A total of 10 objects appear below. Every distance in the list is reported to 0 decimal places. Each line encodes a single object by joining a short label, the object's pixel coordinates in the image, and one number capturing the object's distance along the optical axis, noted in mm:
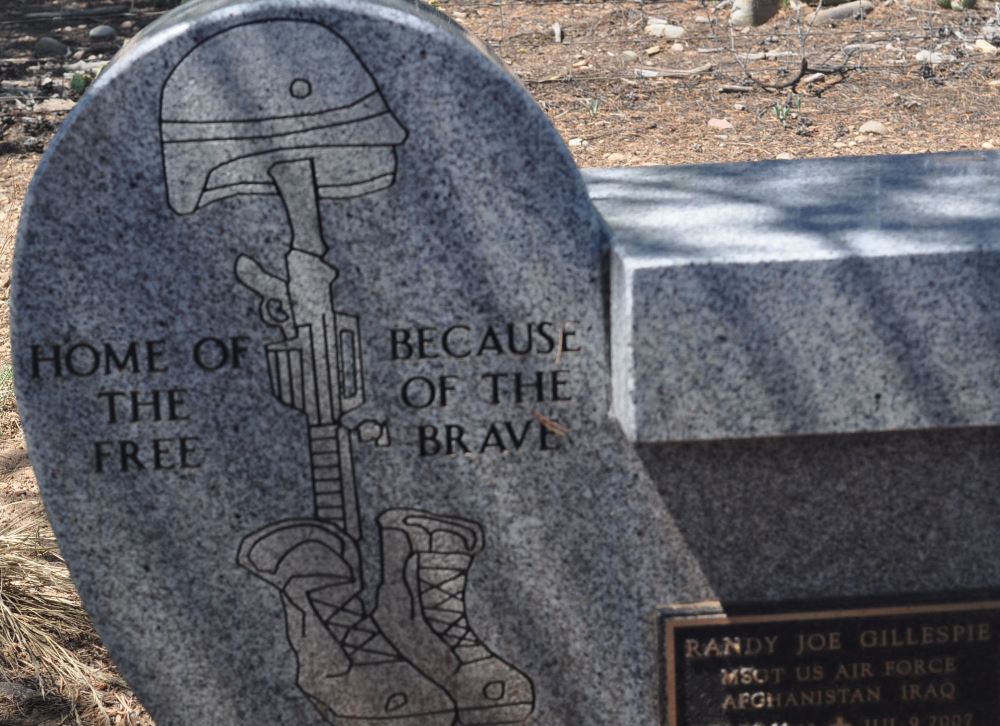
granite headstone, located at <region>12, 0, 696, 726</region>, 2482
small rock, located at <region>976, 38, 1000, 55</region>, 7285
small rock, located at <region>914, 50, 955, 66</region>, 7129
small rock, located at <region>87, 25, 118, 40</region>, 8633
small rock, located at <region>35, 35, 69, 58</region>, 8383
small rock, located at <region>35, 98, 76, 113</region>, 7152
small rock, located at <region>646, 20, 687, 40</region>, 7824
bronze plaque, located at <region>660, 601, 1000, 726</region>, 2797
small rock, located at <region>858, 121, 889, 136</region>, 6113
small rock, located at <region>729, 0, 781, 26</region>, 8039
